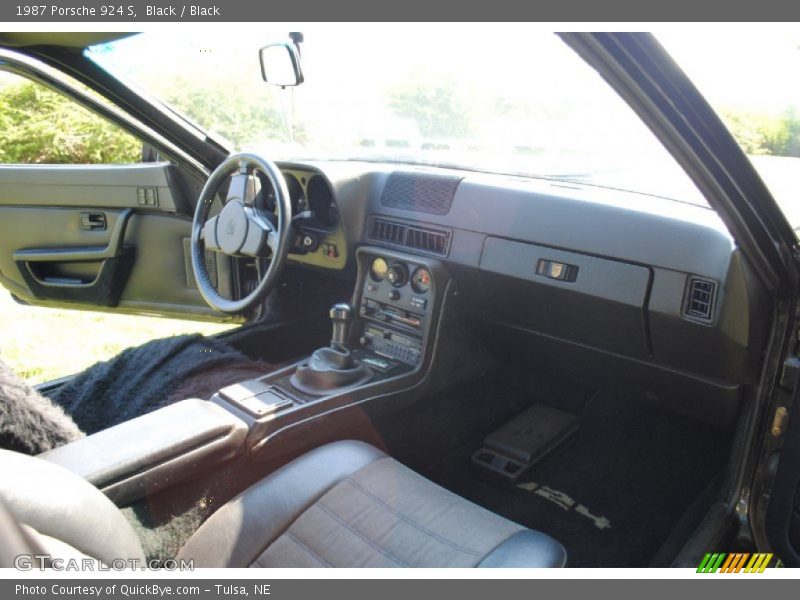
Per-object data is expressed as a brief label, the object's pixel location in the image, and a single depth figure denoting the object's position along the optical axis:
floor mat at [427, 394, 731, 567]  2.24
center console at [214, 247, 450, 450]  2.03
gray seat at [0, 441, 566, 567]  1.41
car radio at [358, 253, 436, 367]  2.48
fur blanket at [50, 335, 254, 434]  2.47
